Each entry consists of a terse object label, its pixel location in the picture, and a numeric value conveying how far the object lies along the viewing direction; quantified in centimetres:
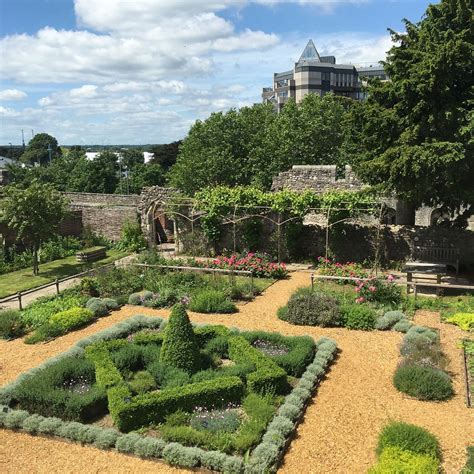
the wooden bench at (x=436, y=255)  1616
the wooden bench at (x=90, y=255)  2011
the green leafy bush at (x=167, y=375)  853
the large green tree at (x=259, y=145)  2853
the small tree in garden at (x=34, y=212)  1705
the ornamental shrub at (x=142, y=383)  859
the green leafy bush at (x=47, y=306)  1256
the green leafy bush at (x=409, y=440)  648
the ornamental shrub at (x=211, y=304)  1316
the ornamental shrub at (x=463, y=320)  1115
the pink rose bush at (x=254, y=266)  1645
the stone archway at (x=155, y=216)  2138
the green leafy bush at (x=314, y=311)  1200
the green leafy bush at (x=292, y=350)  925
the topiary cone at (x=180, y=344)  902
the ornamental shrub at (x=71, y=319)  1213
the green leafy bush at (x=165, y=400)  754
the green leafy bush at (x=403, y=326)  1134
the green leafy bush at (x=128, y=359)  943
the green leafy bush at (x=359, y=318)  1172
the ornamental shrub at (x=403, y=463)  602
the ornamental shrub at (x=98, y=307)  1322
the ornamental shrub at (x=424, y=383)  832
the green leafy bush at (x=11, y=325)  1186
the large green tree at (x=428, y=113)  1361
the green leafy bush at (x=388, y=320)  1159
